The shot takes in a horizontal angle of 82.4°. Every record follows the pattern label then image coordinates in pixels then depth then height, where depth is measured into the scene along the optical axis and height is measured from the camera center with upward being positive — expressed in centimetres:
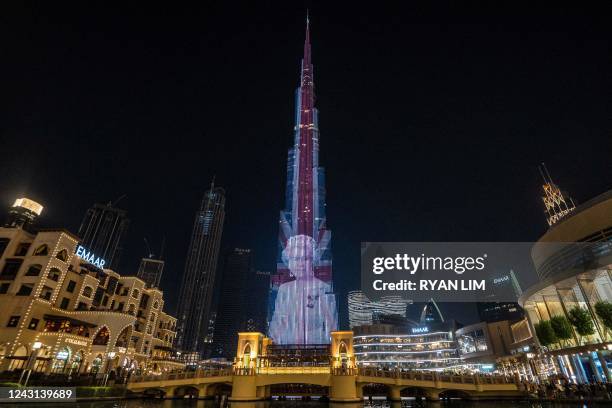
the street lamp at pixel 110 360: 4981 +333
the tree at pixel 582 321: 3759 +724
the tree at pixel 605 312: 3466 +753
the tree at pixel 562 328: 4112 +724
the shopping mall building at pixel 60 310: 4181 +896
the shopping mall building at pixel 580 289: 3706 +1158
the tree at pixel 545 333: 4372 +709
